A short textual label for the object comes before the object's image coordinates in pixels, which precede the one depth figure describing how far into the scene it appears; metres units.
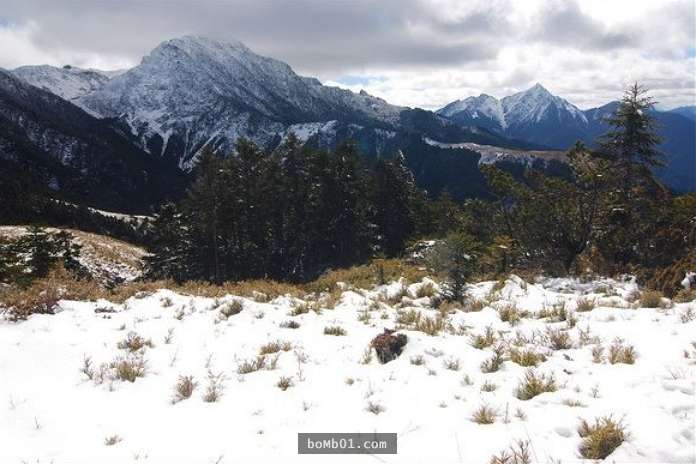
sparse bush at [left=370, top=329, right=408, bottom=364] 6.32
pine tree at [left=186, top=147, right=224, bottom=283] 40.19
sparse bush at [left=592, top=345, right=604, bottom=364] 5.80
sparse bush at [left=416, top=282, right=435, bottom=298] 10.74
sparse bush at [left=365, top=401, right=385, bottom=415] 4.88
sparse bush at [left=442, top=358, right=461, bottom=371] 5.89
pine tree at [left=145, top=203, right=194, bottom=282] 43.62
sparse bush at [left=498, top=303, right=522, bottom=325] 7.99
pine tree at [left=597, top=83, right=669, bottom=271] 13.33
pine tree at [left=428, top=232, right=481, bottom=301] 10.40
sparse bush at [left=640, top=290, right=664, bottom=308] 8.28
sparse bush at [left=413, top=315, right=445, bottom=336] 7.41
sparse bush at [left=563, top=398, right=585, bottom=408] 4.68
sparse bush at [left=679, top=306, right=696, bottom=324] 7.00
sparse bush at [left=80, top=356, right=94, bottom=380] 5.67
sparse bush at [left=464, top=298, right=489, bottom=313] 9.06
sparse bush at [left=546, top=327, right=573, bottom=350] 6.52
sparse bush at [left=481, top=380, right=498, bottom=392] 5.22
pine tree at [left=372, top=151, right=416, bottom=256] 48.34
